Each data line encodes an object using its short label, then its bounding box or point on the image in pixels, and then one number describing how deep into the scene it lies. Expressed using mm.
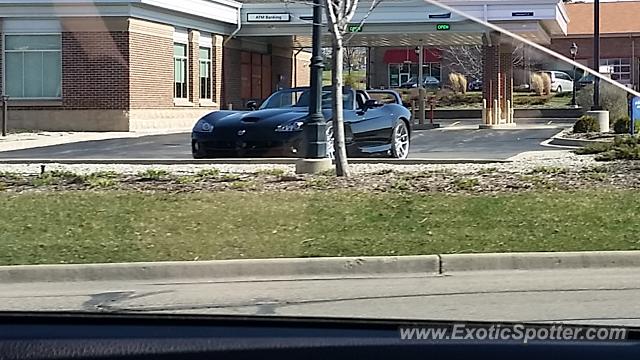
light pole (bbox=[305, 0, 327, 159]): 14984
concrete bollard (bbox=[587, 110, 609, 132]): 27250
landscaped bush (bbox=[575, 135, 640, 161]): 16109
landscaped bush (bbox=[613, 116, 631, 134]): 25062
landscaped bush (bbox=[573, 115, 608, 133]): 26969
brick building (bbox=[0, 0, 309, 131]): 30031
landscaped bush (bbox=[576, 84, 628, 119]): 30547
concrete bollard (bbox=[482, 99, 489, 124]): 36372
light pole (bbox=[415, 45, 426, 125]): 36625
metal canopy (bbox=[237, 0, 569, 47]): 26656
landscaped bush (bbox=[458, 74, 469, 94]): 48331
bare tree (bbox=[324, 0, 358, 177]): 13352
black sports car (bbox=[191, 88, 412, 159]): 16484
